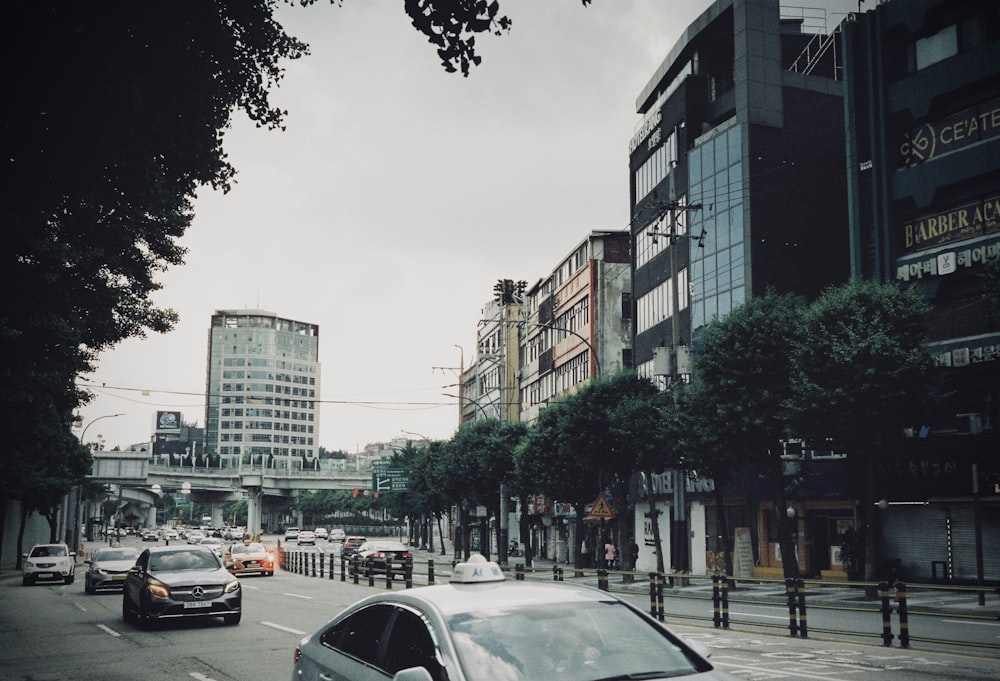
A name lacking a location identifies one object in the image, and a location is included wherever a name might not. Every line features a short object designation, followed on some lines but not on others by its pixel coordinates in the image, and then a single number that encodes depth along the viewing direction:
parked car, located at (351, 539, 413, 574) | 35.58
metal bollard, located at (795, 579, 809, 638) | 16.80
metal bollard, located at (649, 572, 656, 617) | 20.11
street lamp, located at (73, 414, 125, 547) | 69.51
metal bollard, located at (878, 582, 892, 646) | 15.12
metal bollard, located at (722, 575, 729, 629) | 18.56
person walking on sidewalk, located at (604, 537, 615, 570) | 52.06
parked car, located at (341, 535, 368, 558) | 59.36
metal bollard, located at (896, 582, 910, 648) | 14.79
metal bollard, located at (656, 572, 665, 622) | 19.83
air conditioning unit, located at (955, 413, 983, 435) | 32.94
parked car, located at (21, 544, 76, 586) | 38.47
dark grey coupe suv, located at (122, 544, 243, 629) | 18.36
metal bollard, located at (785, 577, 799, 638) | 16.88
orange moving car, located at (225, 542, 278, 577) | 39.91
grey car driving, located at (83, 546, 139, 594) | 30.95
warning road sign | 34.59
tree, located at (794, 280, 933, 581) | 30.50
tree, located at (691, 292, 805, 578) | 33.97
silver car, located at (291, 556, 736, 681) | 5.06
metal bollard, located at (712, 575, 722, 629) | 18.67
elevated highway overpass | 117.88
